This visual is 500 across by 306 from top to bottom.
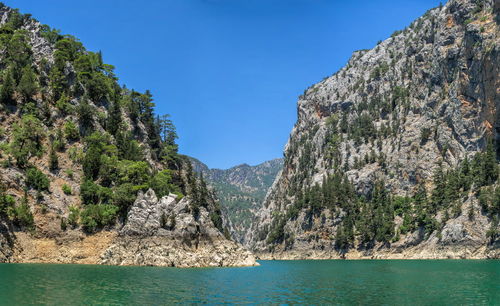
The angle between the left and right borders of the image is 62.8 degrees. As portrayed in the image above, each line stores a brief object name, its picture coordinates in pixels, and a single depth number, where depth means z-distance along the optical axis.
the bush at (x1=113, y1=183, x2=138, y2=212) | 81.06
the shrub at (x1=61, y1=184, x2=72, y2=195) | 79.50
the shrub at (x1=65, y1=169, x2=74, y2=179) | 82.50
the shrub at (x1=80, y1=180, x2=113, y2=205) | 80.50
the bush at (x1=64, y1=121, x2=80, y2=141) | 89.44
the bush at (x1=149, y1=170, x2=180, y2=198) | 90.31
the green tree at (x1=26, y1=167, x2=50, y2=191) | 75.81
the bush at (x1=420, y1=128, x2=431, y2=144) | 173.40
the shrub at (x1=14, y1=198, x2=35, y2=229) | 69.88
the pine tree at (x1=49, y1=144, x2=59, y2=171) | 81.50
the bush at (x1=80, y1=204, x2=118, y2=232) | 76.38
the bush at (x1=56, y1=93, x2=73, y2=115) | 93.56
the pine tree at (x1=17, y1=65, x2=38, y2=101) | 88.12
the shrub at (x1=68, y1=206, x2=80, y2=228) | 75.88
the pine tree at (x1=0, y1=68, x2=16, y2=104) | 85.31
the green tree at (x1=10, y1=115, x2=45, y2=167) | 77.19
